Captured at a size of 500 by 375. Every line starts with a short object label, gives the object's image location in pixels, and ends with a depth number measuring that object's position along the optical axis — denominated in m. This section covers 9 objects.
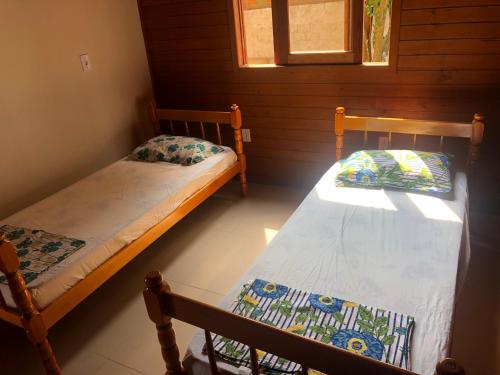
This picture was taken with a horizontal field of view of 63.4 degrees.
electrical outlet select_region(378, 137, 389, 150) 2.80
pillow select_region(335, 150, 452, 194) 2.27
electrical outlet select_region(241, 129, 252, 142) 3.38
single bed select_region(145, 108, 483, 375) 1.04
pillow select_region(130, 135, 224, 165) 2.95
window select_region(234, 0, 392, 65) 2.70
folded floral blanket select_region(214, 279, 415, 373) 1.29
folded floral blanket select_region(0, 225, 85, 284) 1.87
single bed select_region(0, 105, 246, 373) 1.74
